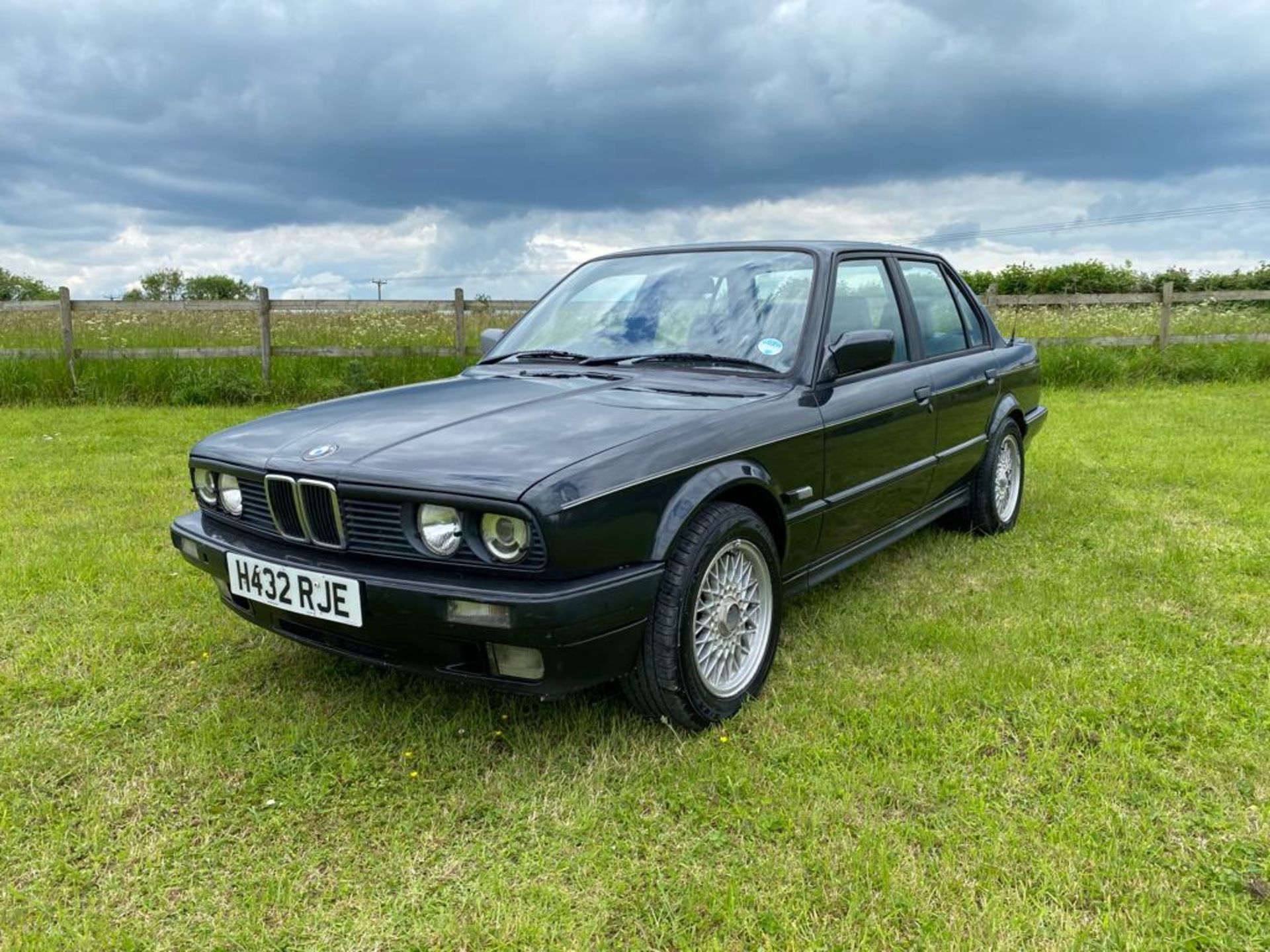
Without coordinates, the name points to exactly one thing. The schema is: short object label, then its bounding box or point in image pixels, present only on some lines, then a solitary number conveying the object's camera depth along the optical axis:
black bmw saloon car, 2.22
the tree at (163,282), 35.97
